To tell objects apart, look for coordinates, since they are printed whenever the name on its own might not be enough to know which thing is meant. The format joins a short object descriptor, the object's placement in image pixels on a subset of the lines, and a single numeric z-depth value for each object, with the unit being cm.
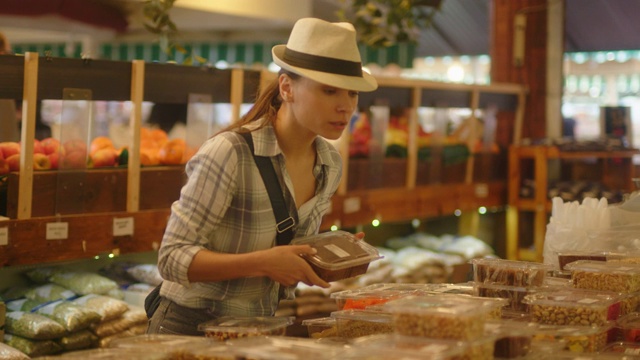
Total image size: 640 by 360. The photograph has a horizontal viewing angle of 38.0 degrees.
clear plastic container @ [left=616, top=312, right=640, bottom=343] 255
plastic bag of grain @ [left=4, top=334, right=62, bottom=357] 381
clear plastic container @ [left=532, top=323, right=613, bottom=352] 228
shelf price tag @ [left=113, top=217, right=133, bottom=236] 422
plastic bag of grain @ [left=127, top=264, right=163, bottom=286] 458
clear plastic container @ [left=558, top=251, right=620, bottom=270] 312
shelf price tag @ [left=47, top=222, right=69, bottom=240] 394
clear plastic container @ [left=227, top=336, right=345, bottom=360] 177
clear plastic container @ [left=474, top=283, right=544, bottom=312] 254
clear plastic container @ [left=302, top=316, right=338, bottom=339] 254
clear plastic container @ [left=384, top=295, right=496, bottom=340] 185
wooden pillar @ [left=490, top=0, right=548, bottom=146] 788
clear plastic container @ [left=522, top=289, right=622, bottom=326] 242
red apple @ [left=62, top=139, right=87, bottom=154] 404
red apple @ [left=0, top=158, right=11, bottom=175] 381
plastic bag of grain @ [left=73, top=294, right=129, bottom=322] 408
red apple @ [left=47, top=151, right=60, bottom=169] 401
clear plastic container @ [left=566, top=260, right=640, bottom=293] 271
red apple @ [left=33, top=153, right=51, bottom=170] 395
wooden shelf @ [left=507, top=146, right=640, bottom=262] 716
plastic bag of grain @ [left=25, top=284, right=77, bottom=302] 413
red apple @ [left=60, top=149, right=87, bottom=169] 403
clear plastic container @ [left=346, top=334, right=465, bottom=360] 174
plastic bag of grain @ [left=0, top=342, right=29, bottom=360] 343
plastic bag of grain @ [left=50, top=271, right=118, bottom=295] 425
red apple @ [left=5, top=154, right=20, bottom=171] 384
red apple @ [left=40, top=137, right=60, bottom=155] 403
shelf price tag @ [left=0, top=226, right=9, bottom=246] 374
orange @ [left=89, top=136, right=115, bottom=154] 423
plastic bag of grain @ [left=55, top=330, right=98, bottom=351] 395
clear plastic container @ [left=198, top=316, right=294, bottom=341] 208
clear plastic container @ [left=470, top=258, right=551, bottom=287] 259
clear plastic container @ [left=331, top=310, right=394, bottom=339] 236
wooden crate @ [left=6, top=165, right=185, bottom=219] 391
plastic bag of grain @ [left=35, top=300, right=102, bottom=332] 393
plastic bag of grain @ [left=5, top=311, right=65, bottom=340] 381
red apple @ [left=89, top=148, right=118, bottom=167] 421
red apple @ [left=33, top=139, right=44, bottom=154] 399
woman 243
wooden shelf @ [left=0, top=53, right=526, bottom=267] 382
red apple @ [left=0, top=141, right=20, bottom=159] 385
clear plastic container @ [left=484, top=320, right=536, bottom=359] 202
